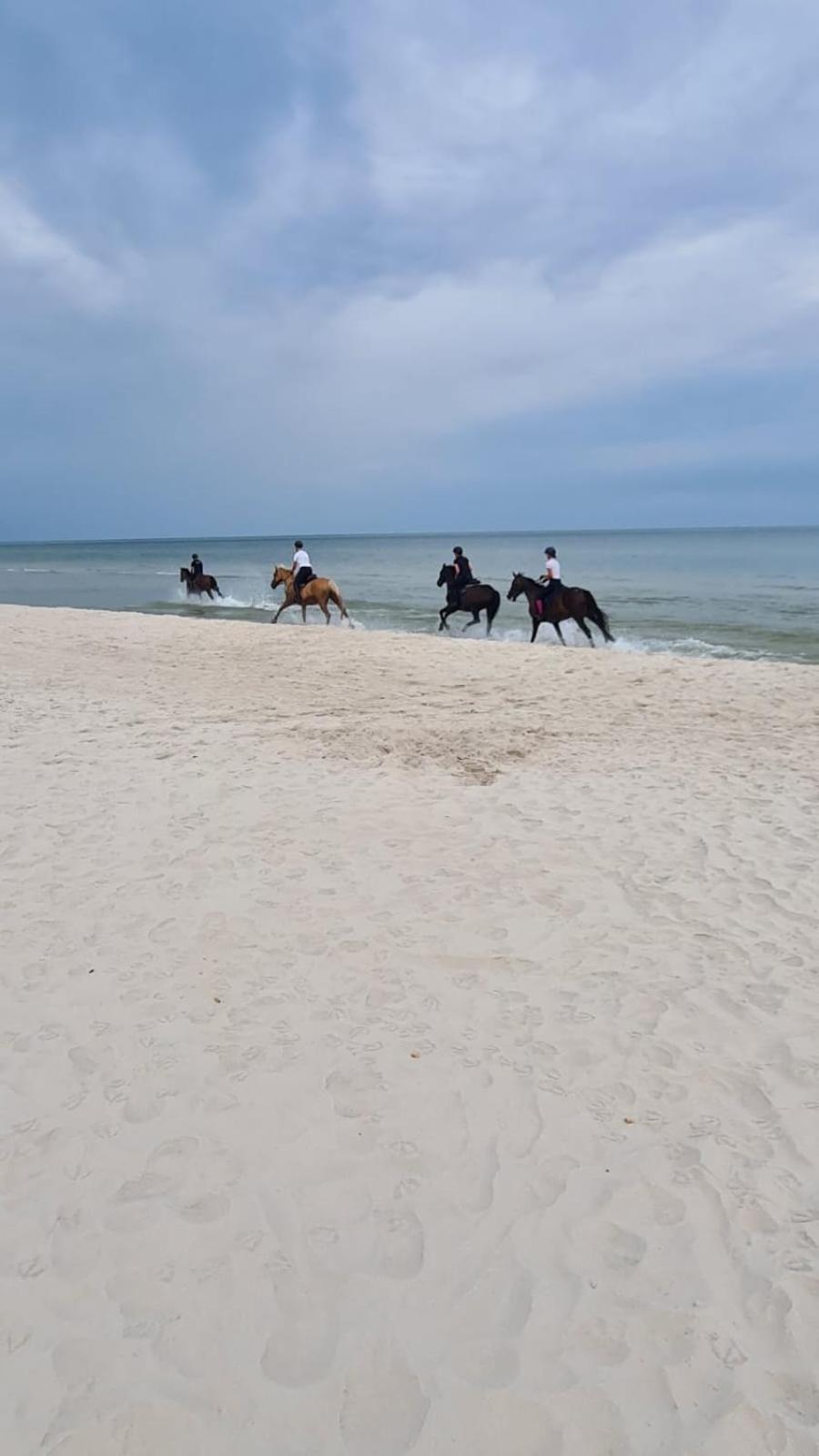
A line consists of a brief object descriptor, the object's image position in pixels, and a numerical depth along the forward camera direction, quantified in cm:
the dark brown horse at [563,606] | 1872
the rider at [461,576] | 2133
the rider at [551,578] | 1878
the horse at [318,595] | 2261
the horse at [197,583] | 3144
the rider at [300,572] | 2264
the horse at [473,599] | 2097
